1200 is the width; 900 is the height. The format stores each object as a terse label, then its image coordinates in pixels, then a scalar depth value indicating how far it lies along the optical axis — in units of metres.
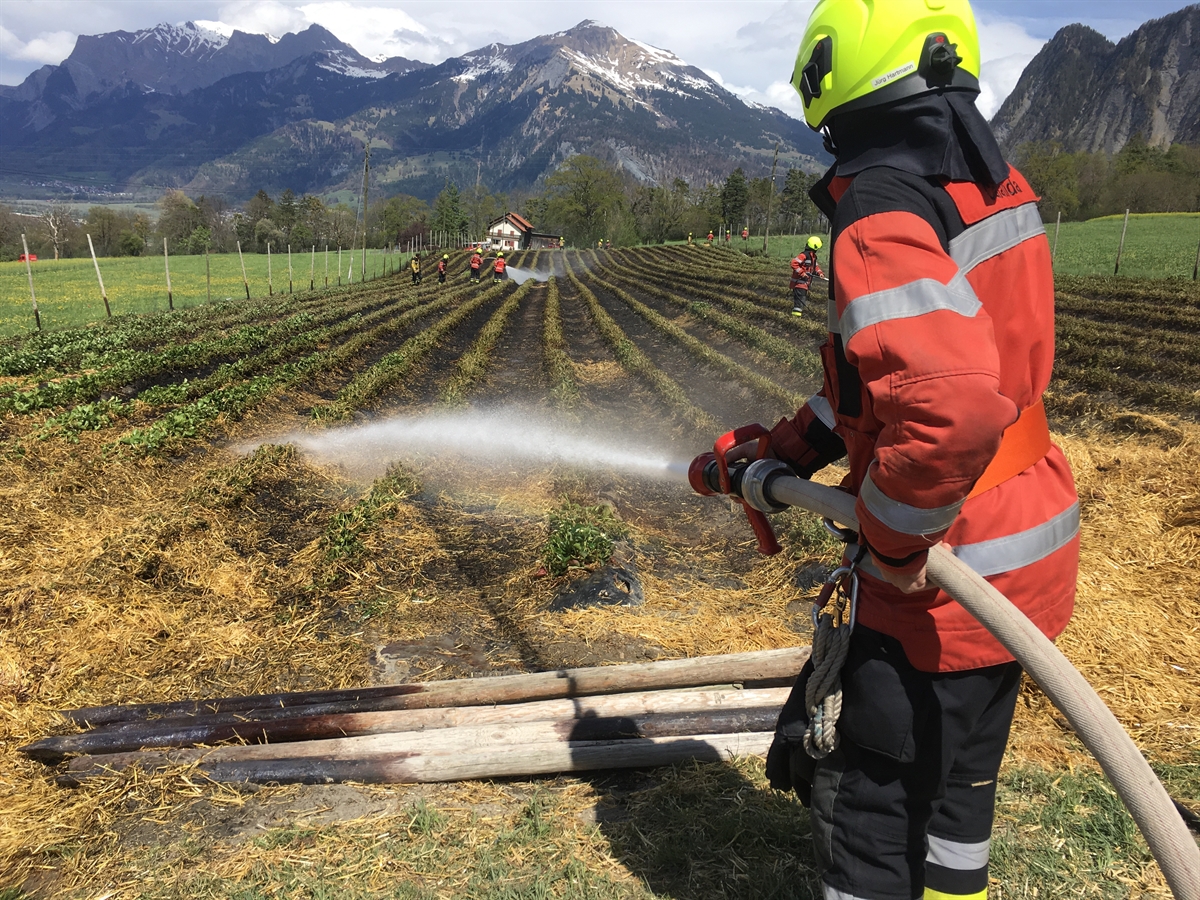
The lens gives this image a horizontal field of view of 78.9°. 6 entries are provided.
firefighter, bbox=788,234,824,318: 20.47
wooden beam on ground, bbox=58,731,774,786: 3.31
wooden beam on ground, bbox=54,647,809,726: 3.79
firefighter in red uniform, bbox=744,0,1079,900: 1.55
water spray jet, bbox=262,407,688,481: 9.57
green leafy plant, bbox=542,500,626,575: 5.74
